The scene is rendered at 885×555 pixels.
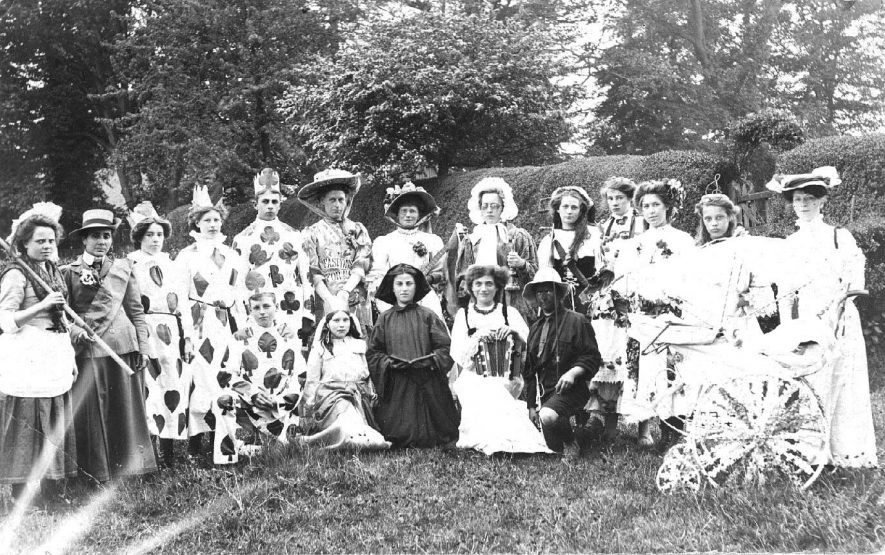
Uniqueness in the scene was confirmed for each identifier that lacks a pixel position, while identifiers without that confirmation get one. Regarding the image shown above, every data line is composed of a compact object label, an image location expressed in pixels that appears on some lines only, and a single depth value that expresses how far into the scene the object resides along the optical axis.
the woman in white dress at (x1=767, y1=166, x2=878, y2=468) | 5.50
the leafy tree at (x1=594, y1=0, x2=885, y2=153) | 21.09
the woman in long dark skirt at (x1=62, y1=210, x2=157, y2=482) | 6.14
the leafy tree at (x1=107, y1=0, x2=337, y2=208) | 20.64
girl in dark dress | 6.86
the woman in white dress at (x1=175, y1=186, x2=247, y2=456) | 6.75
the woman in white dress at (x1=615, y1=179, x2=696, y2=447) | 6.09
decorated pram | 4.99
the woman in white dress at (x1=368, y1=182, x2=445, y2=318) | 7.88
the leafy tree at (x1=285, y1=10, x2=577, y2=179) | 16.17
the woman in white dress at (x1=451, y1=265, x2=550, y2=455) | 6.42
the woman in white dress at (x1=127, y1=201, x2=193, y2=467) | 6.73
